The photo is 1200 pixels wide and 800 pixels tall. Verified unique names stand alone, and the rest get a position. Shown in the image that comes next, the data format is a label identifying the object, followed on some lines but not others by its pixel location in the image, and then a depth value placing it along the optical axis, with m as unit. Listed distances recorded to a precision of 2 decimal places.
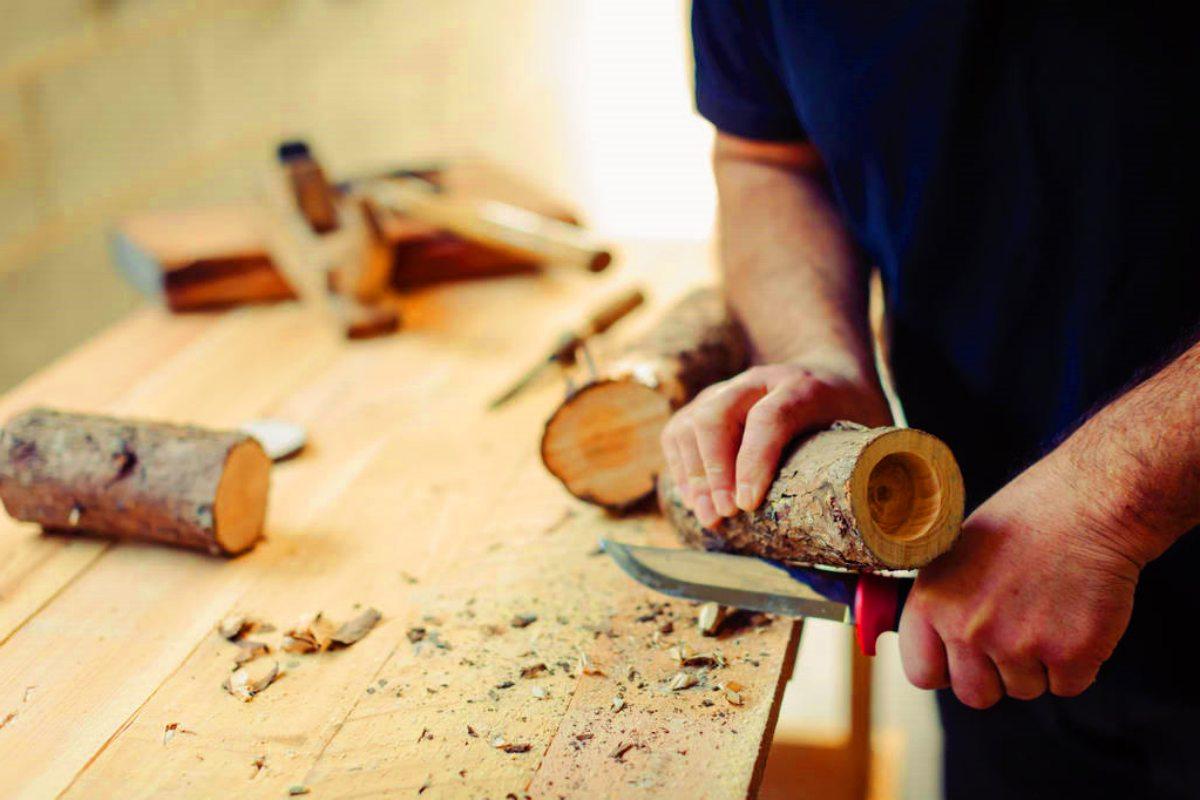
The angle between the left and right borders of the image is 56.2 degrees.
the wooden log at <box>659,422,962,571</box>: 1.18
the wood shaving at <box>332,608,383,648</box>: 1.38
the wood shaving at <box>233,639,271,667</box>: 1.36
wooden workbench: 1.18
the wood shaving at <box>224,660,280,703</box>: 1.30
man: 1.20
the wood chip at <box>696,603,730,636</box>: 1.35
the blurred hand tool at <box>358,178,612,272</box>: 2.29
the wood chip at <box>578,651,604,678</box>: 1.30
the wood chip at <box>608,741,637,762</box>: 1.17
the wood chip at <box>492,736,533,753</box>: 1.18
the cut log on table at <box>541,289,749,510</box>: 1.62
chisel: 2.03
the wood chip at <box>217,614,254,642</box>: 1.40
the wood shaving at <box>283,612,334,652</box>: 1.37
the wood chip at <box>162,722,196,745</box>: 1.24
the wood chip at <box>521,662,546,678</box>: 1.31
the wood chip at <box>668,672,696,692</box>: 1.26
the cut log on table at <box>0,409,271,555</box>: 1.55
